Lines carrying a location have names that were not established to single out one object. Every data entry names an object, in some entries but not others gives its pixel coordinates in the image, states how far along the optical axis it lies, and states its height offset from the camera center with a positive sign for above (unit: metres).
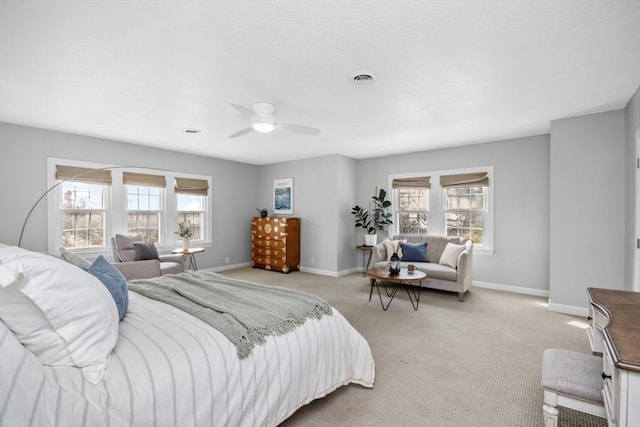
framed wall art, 7.05 +0.42
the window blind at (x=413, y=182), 5.93 +0.64
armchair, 4.21 -0.69
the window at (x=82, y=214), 4.79 -0.01
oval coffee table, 4.00 -0.80
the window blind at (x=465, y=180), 5.32 +0.62
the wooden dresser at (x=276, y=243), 6.51 -0.61
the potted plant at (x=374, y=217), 6.14 -0.04
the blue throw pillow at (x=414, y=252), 5.27 -0.61
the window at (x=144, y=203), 5.50 +0.19
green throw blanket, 1.70 -0.58
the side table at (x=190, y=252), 5.39 -0.65
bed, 1.07 -0.66
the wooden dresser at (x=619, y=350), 1.06 -0.50
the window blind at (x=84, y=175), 4.64 +0.59
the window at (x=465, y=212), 5.45 +0.06
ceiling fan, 3.26 +0.96
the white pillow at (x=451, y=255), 4.88 -0.61
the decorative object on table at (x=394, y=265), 4.26 -0.68
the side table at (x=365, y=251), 6.04 -0.74
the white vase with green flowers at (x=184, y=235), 5.59 -0.38
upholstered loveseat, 4.58 -0.74
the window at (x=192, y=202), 6.20 +0.25
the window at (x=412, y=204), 6.03 +0.22
